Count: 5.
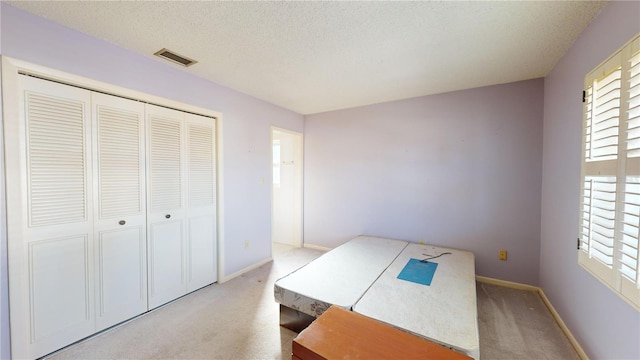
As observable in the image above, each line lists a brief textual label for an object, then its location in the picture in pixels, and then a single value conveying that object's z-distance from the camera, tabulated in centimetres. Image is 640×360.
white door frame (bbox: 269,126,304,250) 419
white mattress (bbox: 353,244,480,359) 144
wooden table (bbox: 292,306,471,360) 106
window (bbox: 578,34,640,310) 121
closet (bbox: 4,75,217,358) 157
